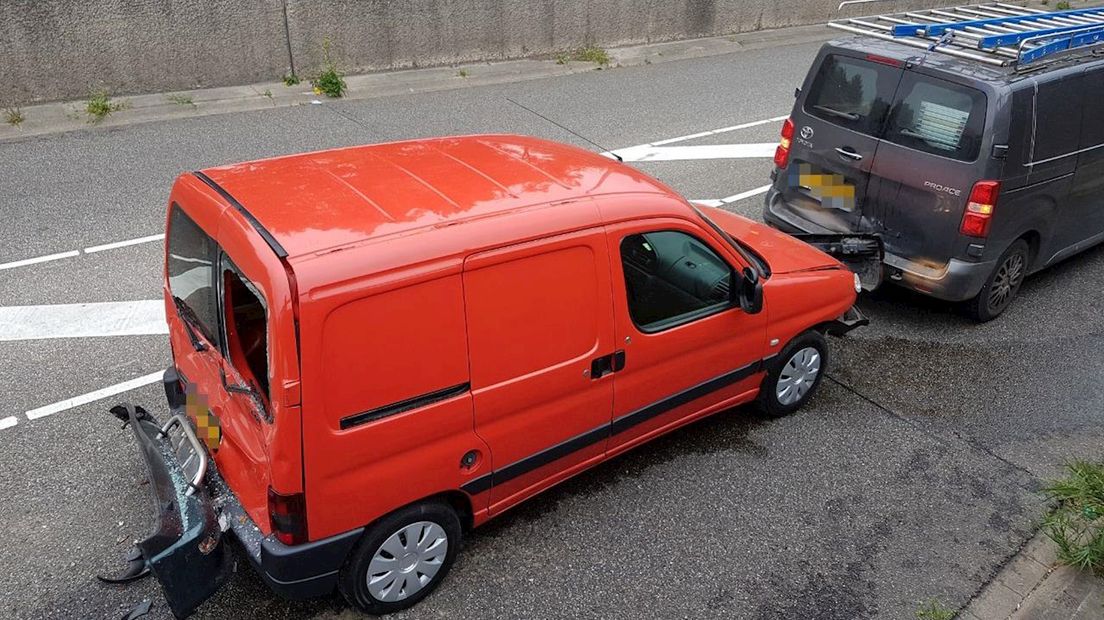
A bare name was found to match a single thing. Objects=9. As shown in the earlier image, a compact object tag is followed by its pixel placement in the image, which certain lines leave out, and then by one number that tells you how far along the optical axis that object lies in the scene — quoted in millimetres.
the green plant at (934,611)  4039
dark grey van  5820
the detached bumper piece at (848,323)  5422
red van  3262
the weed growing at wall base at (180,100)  10531
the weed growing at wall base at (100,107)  9898
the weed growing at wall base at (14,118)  9570
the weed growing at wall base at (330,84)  11219
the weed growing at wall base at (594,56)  13781
